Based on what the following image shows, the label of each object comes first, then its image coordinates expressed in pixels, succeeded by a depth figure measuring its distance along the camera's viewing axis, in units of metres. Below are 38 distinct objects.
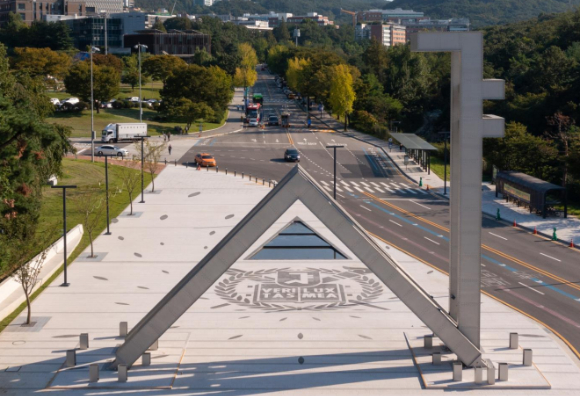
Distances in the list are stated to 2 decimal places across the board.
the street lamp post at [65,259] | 31.91
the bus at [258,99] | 135.00
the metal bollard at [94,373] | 22.91
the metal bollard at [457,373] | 22.97
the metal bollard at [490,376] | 22.73
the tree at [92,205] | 41.08
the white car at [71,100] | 108.11
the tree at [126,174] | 58.44
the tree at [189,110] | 98.62
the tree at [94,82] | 101.19
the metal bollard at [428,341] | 25.61
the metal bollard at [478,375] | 22.72
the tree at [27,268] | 28.25
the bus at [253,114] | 107.25
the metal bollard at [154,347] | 25.53
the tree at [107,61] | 131.75
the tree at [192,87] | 103.69
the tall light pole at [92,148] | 68.81
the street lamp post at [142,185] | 55.76
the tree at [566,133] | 54.90
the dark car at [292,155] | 75.69
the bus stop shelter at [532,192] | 50.41
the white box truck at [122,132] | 85.19
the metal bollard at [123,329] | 26.88
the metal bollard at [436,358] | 24.20
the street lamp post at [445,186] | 60.46
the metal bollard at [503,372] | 23.05
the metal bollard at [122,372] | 22.88
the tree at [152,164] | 60.11
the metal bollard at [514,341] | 25.91
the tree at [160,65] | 132.62
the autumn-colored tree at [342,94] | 99.88
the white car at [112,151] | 76.00
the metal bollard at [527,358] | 24.20
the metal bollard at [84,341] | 25.55
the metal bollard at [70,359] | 24.11
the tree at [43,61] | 127.38
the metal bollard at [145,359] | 24.11
